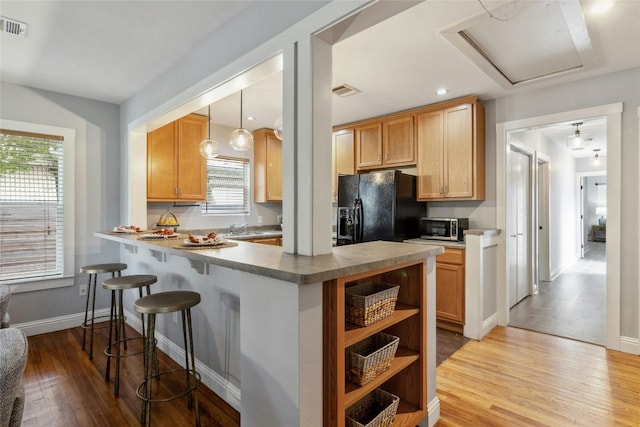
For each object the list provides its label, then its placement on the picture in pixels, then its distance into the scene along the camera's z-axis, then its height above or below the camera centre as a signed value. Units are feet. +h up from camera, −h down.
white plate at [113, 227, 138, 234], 10.53 -0.57
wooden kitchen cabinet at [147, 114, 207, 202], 12.67 +2.07
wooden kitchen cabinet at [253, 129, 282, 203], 16.43 +2.33
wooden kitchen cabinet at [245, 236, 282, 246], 14.13 -1.23
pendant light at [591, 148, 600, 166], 23.35 +3.56
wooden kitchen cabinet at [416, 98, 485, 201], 11.59 +2.16
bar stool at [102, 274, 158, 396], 7.25 -1.70
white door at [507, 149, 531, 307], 12.80 -0.54
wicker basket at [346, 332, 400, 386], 5.06 -2.43
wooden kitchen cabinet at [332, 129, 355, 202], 15.24 +2.73
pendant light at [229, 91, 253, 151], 10.85 +2.43
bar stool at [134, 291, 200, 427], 5.96 -1.77
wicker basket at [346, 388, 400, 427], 5.23 -3.44
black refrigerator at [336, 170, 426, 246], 12.19 +0.14
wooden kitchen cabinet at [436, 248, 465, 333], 10.92 -2.67
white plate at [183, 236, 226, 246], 7.29 -0.68
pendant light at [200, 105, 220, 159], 11.22 +2.21
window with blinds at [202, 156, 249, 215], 15.67 +1.30
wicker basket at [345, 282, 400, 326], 5.12 -1.53
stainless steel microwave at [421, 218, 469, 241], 12.01 -0.63
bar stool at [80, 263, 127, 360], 9.16 -1.60
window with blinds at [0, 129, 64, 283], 10.49 +0.26
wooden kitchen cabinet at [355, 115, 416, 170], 13.29 +2.90
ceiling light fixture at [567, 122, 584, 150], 15.17 +3.99
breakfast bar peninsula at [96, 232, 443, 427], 4.31 -1.84
